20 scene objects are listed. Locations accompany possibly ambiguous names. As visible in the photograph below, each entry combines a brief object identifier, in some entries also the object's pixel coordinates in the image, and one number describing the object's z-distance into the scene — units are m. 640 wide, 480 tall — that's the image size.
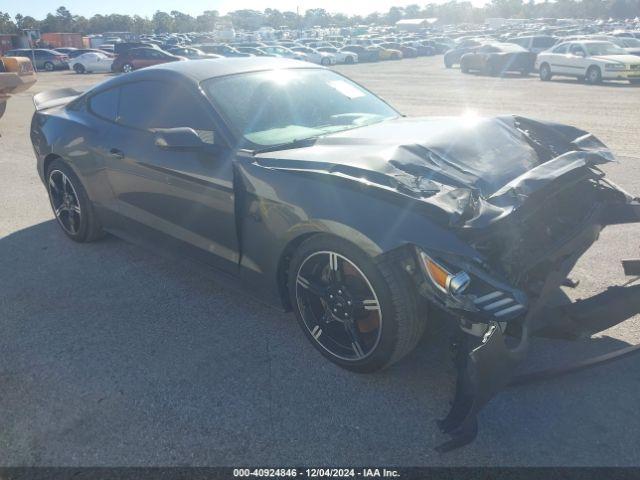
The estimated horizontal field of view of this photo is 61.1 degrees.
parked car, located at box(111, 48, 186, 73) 27.09
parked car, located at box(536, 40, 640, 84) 17.55
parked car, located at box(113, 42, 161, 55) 28.28
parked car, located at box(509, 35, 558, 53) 26.42
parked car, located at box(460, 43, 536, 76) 22.89
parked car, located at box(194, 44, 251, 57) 31.66
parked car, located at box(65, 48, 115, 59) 32.62
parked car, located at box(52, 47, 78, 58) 35.19
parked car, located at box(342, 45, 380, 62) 40.19
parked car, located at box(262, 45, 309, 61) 33.59
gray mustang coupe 2.52
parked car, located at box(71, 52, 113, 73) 31.44
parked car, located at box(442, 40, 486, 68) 29.42
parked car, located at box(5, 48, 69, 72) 35.22
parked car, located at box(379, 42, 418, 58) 43.93
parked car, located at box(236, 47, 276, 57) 32.08
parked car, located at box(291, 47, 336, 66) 35.66
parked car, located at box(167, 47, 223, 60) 27.78
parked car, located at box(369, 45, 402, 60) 41.00
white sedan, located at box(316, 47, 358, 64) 37.91
